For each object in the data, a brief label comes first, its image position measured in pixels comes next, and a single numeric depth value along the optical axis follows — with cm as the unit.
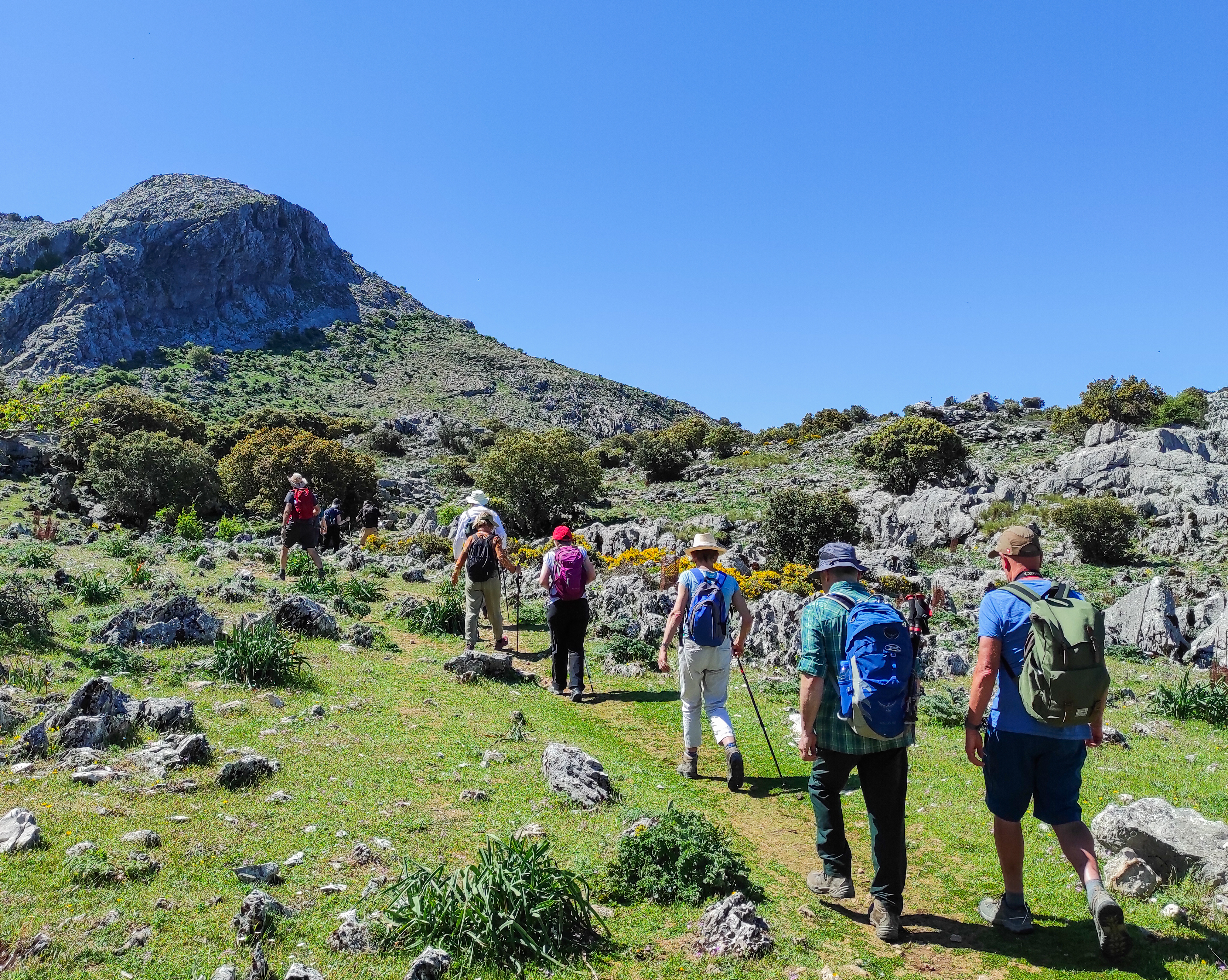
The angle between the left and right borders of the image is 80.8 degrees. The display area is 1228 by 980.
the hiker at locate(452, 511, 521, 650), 1073
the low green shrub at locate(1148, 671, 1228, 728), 945
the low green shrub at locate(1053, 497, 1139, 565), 2319
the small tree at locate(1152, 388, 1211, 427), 4162
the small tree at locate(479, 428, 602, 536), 3070
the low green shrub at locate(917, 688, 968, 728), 912
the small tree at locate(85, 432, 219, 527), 2928
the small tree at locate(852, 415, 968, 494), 3672
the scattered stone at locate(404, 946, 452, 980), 343
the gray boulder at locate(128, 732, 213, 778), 558
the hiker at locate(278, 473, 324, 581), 1526
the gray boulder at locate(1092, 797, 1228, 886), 453
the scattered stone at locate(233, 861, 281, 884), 417
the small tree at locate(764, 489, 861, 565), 2258
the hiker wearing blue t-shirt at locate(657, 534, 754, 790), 666
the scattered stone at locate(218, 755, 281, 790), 546
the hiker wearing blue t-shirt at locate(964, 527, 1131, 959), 413
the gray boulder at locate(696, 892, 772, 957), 389
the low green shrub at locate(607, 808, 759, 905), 445
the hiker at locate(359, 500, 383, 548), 2500
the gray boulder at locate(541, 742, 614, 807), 585
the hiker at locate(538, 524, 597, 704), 947
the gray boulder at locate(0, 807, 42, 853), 414
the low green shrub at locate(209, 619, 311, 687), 819
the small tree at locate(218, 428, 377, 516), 3150
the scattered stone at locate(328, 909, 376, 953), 366
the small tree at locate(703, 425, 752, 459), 5475
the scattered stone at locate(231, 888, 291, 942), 362
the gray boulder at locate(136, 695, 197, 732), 640
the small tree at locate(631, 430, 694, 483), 4506
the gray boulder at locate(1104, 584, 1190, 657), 1372
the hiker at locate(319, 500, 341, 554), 2109
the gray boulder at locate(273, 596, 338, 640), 1092
